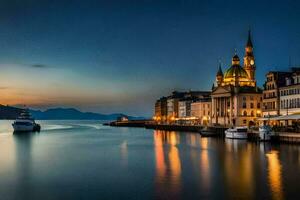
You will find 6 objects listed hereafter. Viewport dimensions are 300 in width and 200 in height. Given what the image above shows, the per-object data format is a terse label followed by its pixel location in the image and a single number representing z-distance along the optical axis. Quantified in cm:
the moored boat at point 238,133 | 6461
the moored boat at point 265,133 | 5578
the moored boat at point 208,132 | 7918
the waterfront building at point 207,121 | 12393
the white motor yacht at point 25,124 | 10250
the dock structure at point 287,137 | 5125
